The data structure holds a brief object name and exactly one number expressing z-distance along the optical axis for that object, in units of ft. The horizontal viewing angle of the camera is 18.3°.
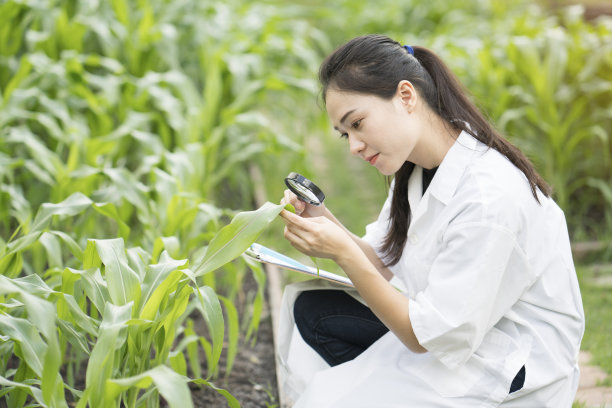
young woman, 10.32
